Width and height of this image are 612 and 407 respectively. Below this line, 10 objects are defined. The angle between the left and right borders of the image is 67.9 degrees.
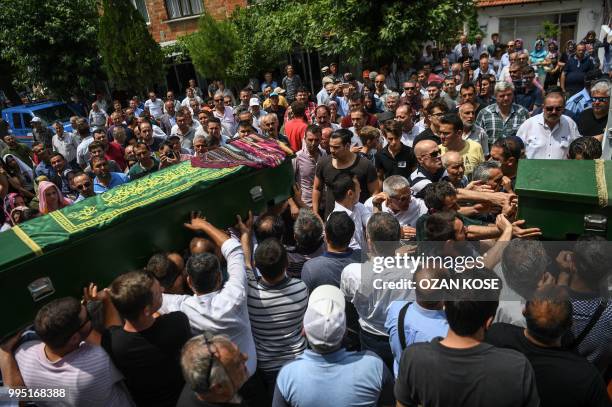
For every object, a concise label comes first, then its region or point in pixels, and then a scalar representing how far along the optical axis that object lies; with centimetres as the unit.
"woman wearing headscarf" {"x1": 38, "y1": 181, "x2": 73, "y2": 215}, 429
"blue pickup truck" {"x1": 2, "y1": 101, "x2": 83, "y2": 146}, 1109
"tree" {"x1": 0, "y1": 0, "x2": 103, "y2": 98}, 1262
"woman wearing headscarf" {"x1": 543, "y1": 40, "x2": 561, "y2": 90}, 955
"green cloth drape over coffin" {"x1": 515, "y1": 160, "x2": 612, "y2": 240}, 245
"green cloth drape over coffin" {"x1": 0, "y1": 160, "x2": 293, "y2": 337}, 240
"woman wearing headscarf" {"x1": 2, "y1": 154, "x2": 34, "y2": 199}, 570
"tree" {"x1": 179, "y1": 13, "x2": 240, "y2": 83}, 1296
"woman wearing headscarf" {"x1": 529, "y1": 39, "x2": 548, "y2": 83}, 1084
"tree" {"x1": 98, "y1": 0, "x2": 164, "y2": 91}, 1227
